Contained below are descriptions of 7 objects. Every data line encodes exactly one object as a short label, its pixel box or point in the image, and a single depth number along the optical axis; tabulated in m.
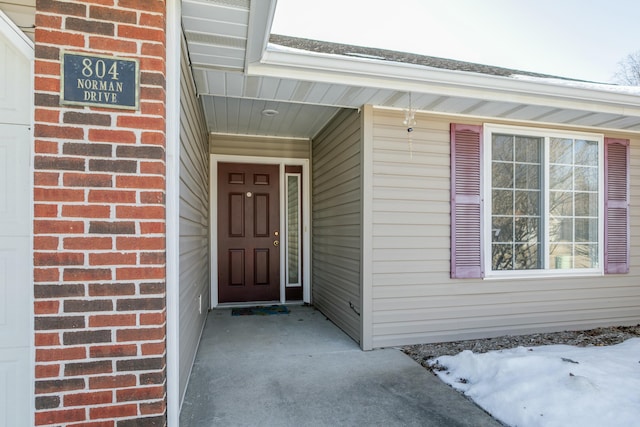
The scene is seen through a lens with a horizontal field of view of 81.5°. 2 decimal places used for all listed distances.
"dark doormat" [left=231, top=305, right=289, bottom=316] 4.62
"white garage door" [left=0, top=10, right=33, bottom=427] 1.65
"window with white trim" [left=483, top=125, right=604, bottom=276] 3.76
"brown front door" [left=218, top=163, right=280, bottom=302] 5.02
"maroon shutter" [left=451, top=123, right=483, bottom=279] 3.60
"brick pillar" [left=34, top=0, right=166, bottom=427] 1.59
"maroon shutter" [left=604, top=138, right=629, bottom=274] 4.07
